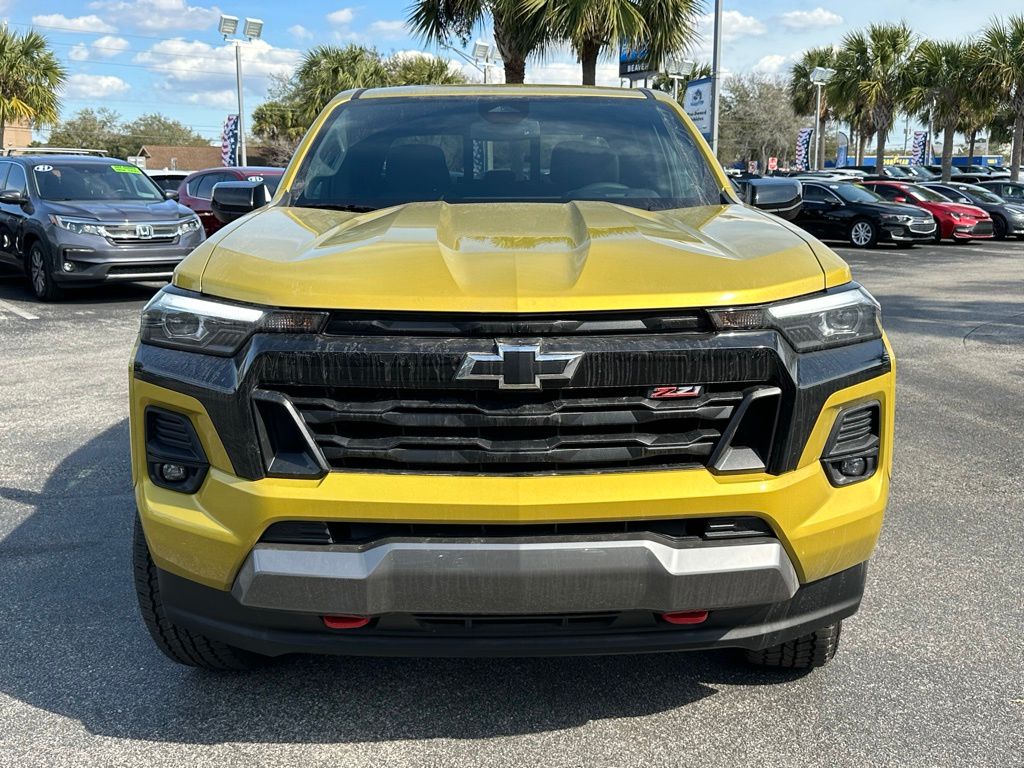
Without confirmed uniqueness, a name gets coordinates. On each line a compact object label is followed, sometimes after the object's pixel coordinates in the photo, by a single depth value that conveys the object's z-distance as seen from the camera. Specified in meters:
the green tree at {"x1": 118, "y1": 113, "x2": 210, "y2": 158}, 95.94
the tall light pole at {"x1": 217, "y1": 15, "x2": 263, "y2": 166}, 31.41
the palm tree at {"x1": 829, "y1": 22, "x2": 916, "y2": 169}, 39.00
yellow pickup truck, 2.34
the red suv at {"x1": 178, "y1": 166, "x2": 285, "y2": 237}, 15.55
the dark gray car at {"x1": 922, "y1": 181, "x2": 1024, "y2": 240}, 24.27
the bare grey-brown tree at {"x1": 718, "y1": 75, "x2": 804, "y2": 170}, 69.06
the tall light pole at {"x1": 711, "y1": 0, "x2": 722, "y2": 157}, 20.20
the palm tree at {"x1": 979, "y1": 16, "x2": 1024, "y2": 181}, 33.22
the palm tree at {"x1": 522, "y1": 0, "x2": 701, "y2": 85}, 17.81
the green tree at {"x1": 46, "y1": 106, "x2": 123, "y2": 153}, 88.75
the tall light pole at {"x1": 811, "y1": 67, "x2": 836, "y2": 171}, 38.12
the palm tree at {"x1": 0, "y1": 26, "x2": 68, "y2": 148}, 34.56
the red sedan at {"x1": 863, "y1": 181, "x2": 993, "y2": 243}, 22.81
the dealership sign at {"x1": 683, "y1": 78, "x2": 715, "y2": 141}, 20.64
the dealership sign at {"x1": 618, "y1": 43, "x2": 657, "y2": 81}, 19.98
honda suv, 11.74
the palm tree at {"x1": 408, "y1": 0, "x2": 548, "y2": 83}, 18.08
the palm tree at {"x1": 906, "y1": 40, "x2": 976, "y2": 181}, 35.69
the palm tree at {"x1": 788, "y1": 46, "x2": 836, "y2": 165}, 47.41
